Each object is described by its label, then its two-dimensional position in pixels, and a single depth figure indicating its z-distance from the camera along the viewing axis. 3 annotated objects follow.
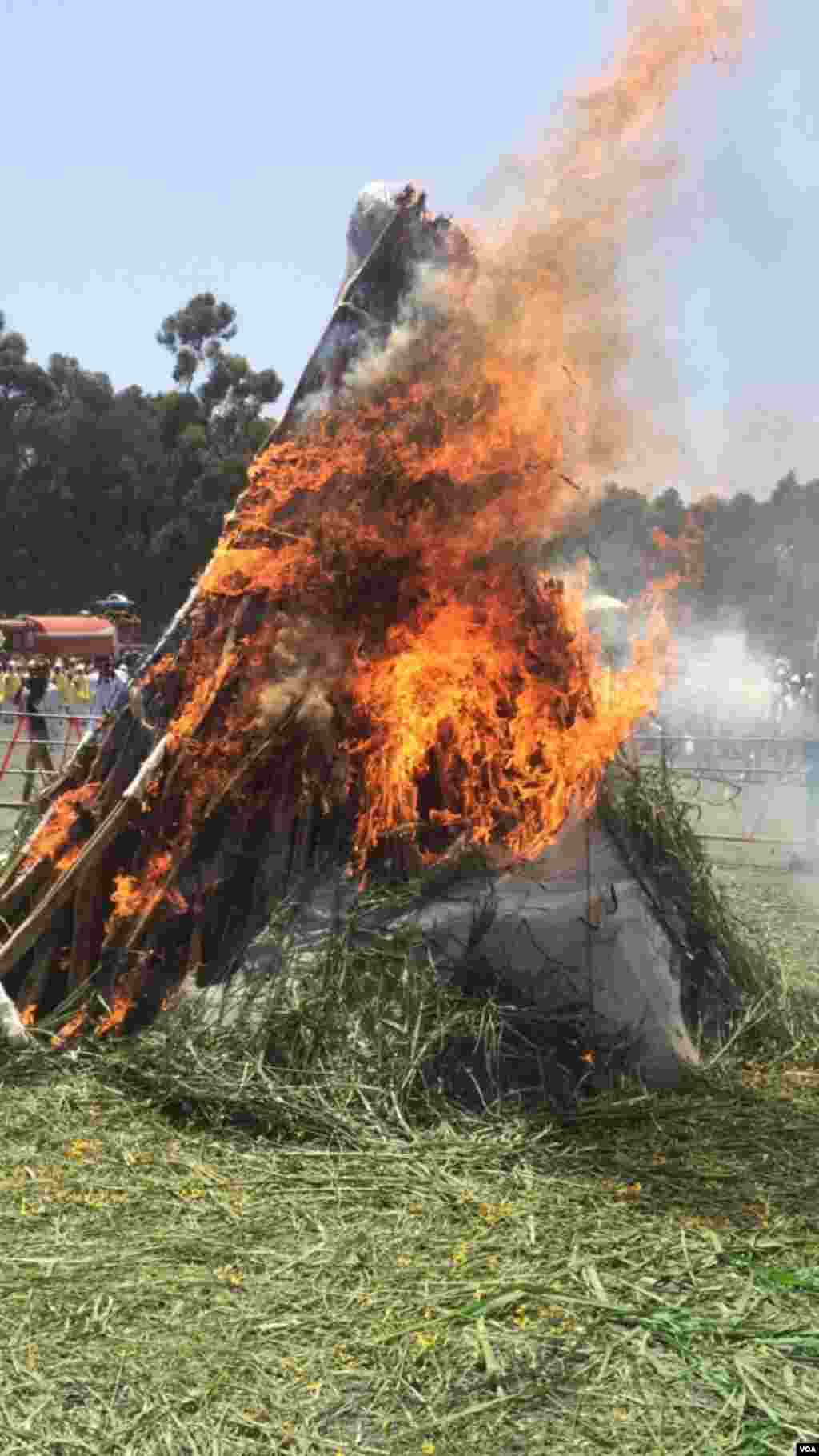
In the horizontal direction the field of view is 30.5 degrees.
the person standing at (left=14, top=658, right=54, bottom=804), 18.08
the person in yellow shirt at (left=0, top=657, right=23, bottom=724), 18.70
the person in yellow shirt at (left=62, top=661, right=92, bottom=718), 17.81
